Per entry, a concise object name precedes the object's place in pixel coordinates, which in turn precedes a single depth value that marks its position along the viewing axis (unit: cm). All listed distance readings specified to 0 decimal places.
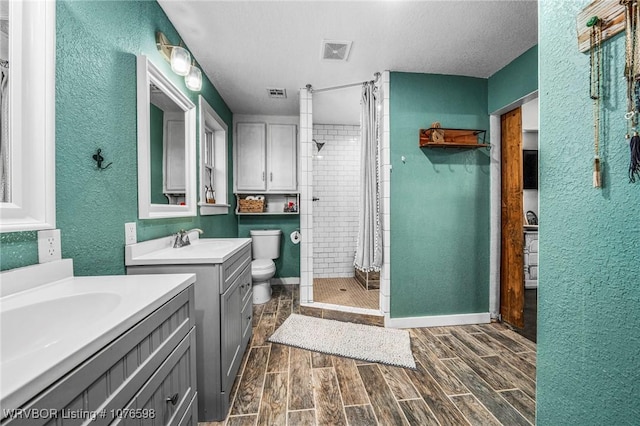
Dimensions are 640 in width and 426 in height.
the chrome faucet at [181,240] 173
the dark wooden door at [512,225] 237
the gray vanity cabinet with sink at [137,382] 46
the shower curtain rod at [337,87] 256
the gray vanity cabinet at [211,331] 132
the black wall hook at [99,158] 114
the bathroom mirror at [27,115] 81
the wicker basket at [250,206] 352
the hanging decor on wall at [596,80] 65
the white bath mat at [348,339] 194
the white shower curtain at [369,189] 257
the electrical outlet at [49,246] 90
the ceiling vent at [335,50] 202
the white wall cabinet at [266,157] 359
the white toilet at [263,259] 297
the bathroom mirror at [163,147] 146
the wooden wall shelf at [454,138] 235
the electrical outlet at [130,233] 133
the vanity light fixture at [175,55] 164
